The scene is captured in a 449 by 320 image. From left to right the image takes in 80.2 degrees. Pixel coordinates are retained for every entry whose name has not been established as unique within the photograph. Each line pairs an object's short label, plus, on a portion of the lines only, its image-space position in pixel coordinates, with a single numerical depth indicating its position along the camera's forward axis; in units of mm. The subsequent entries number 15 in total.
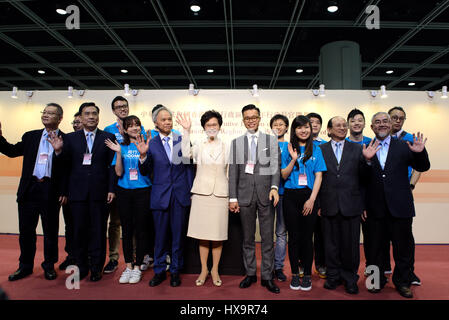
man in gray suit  2662
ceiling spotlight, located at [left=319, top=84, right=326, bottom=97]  4863
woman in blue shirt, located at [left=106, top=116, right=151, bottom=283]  2865
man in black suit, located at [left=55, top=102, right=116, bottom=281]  2869
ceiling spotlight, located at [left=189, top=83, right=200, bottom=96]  4906
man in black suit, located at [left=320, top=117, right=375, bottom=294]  2639
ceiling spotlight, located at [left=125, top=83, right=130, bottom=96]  4867
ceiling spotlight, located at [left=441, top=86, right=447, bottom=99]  4814
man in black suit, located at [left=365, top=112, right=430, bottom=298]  2580
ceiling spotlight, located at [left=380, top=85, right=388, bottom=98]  4781
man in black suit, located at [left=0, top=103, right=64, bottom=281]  2938
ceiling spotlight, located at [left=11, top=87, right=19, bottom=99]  4951
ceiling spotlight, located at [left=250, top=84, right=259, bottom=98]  4868
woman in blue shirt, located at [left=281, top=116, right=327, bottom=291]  2637
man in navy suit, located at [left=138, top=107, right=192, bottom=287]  2768
